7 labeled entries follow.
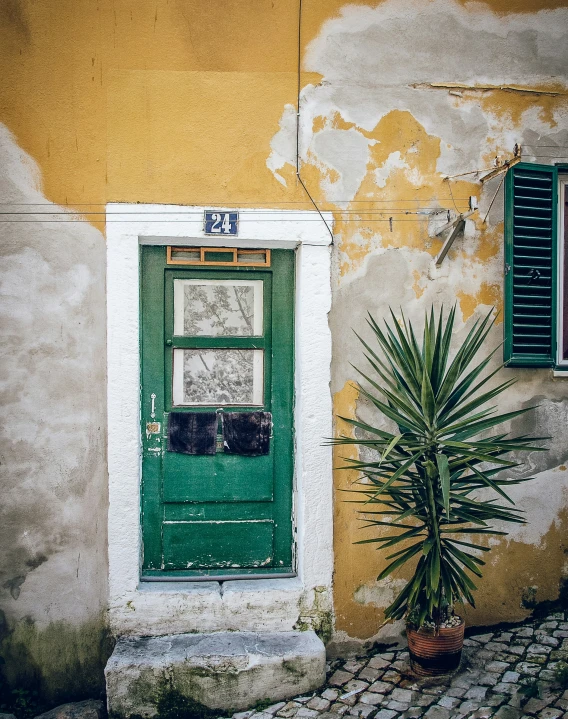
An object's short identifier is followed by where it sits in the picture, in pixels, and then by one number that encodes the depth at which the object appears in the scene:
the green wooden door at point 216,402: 3.97
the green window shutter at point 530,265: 4.03
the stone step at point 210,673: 3.49
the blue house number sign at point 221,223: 3.81
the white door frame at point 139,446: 3.78
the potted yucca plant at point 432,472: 3.38
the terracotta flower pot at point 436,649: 3.50
